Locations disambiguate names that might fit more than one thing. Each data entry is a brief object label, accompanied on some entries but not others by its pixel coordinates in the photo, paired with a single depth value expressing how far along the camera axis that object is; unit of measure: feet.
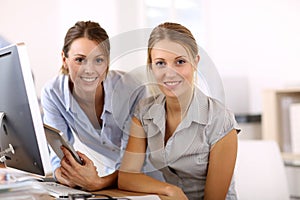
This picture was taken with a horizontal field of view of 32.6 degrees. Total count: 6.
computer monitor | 3.93
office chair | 6.42
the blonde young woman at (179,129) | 4.65
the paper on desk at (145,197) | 4.16
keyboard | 4.18
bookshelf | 11.23
